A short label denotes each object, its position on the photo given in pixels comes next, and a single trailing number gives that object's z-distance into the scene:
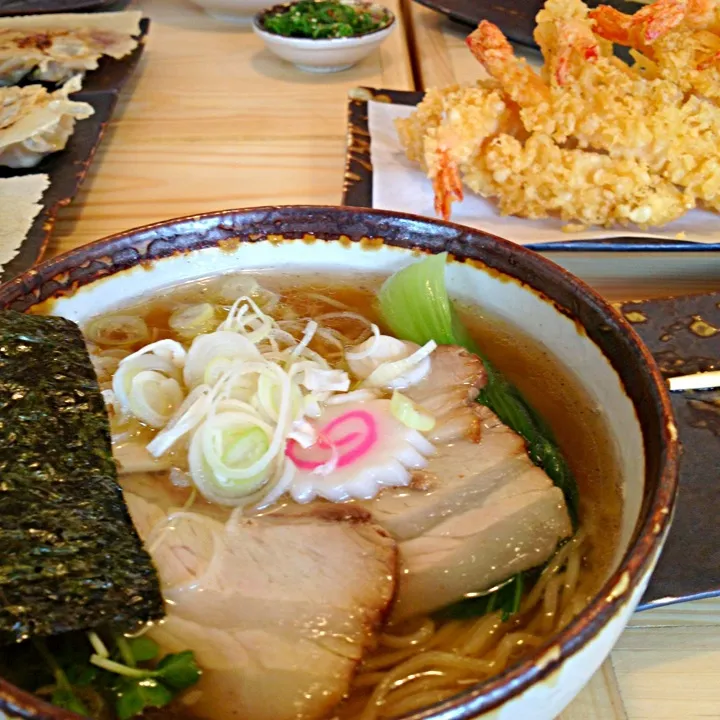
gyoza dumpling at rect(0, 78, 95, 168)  0.53
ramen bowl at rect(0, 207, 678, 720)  0.29
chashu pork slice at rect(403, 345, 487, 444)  0.37
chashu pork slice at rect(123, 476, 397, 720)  0.32
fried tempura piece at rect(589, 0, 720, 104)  0.51
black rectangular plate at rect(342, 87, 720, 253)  0.48
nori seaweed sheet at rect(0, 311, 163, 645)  0.31
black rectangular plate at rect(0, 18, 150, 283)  0.47
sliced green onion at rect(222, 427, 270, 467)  0.36
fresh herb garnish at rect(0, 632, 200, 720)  0.31
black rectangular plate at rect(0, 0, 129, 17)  0.86
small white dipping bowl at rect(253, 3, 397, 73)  0.70
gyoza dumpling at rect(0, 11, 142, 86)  0.68
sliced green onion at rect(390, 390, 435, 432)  0.37
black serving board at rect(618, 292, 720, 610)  0.34
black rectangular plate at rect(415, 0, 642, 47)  0.76
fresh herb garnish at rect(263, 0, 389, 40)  0.72
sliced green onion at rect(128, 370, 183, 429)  0.38
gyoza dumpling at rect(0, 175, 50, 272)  0.47
